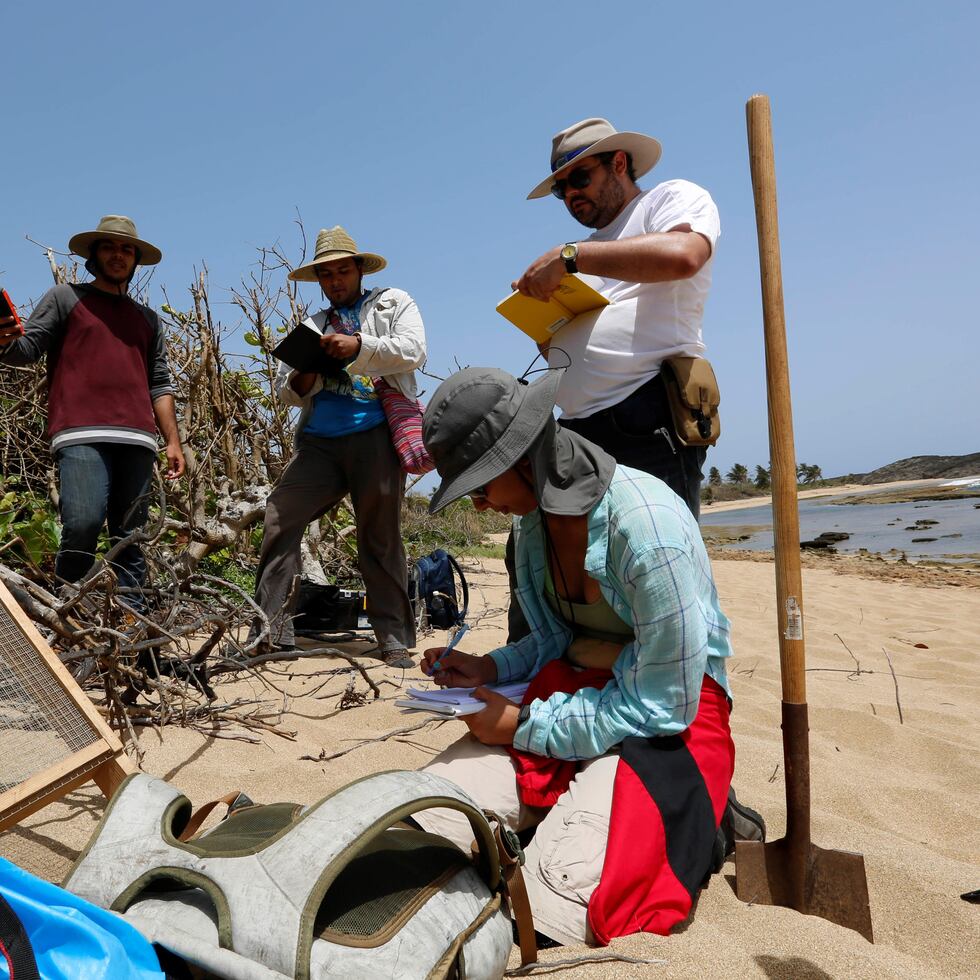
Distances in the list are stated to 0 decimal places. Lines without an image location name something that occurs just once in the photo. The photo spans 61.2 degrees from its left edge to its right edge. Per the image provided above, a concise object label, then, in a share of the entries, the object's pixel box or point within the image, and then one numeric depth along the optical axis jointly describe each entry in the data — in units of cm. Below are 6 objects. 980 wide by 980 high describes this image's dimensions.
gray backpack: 113
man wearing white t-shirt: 238
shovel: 190
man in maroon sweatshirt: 346
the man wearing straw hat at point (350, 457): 410
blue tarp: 100
